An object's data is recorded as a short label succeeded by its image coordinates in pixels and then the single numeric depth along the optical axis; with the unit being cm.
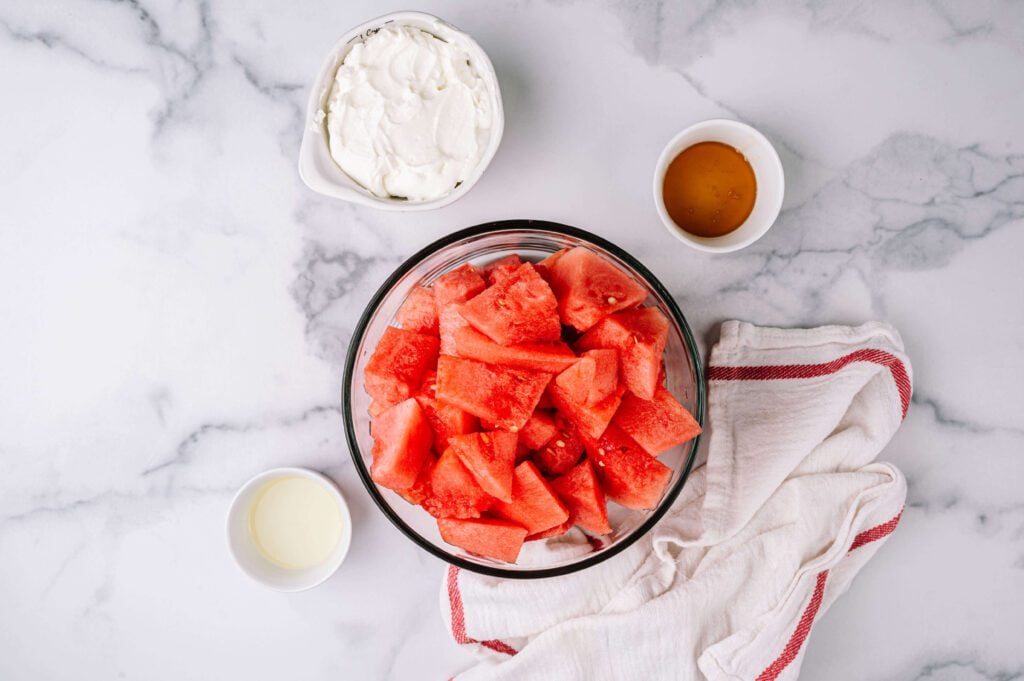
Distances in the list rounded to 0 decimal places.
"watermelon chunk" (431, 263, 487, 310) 72
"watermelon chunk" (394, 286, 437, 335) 74
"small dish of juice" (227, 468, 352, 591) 82
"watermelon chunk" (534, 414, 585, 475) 73
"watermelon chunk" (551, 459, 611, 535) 72
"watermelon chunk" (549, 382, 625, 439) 70
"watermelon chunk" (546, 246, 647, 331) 71
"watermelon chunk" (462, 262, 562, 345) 70
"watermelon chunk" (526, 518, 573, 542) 73
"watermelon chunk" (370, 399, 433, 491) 71
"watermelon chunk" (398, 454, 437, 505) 72
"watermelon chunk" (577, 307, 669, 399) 70
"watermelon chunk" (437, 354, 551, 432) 70
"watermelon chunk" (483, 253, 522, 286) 72
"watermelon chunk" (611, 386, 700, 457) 72
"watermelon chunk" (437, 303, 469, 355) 72
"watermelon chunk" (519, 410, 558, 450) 71
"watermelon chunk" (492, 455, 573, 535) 71
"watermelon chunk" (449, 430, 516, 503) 69
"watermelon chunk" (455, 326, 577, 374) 70
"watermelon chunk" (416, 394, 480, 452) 71
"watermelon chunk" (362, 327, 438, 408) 72
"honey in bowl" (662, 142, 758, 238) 81
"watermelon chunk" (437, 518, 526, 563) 72
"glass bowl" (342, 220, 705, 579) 75
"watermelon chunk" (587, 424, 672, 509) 72
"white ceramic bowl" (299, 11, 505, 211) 77
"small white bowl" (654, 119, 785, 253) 79
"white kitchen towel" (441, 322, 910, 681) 81
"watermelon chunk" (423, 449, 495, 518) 71
